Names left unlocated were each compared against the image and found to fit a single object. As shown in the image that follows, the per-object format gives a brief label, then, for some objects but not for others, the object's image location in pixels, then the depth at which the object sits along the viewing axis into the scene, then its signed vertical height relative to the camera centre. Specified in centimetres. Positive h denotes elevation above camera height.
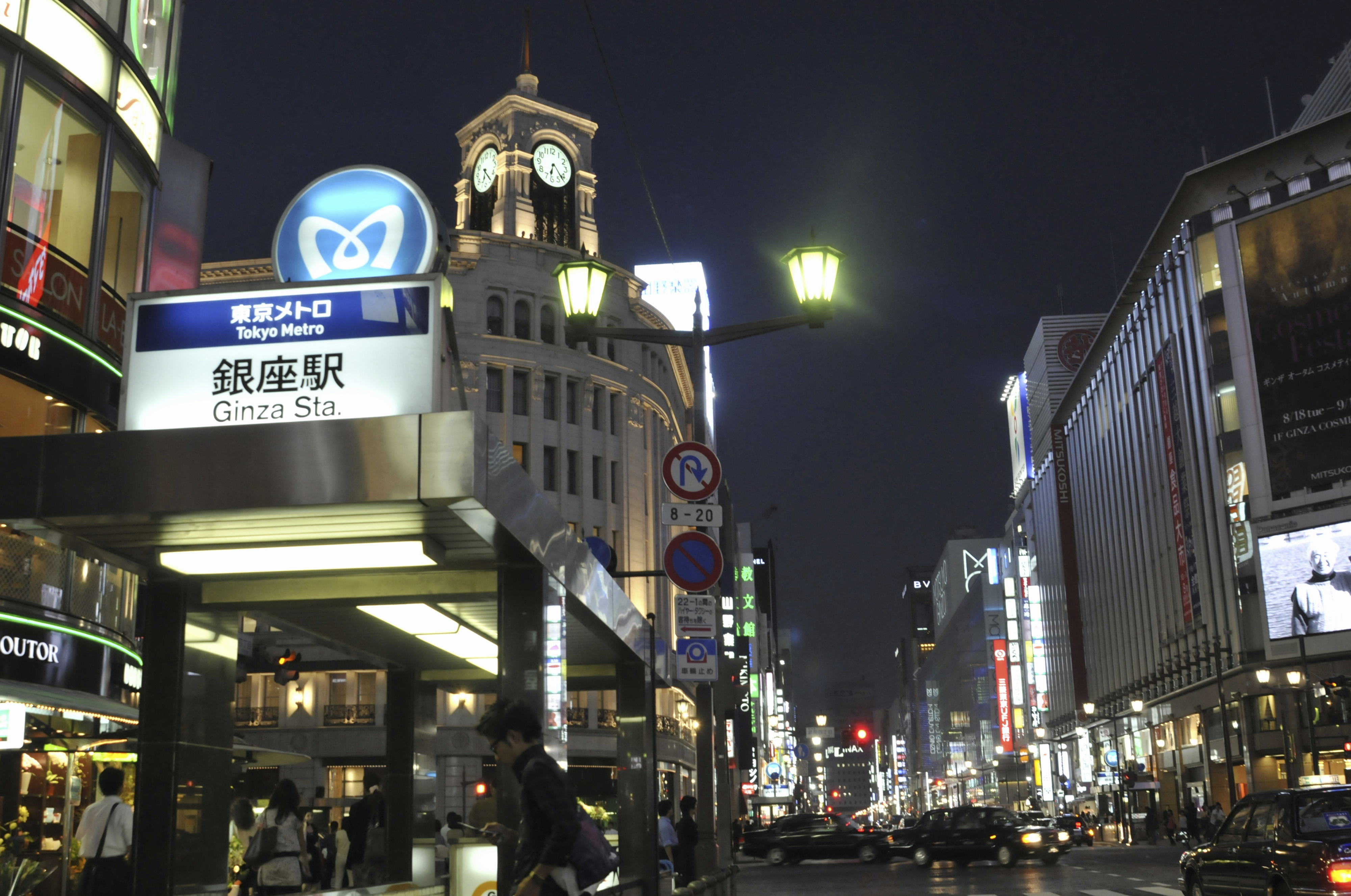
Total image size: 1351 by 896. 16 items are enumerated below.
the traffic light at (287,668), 2342 +162
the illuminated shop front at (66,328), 1545 +544
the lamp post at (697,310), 1301 +464
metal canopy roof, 704 +152
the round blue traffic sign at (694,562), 1234 +181
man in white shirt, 1035 -65
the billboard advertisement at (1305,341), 5084 +1592
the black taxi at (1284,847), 1162 -107
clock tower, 6494 +2979
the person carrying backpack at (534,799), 542 -21
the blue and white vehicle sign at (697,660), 1330 +92
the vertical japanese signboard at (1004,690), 11200 +461
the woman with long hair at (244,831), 1157 -79
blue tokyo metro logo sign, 884 +365
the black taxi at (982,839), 3247 -247
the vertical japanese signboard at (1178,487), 5981 +1180
